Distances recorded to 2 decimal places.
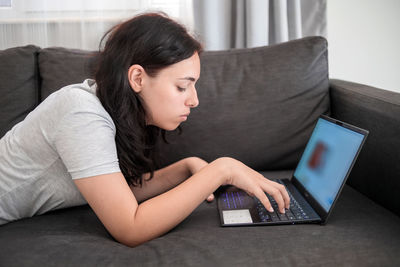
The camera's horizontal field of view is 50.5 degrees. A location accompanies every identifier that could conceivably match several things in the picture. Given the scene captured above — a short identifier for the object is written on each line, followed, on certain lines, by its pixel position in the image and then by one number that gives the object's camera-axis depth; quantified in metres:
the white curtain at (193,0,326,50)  1.92
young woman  0.89
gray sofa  0.83
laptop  0.95
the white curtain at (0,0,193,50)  1.90
